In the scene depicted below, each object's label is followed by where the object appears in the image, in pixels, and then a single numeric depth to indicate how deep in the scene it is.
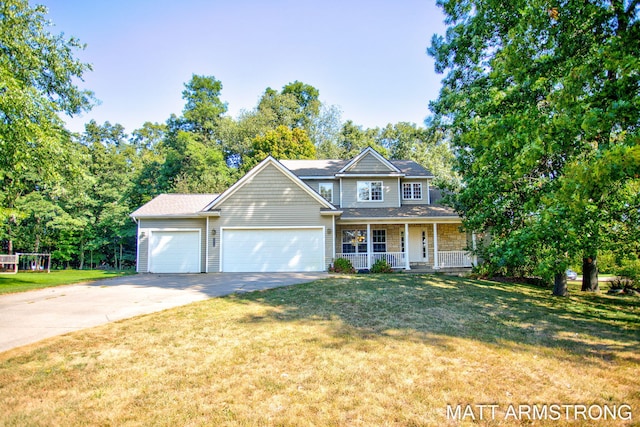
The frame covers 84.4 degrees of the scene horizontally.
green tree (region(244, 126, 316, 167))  34.94
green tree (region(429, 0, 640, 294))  5.45
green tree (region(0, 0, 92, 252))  11.26
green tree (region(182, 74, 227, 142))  43.66
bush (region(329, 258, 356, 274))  15.96
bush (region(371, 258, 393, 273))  16.58
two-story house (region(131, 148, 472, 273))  16.81
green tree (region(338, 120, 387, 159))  40.47
